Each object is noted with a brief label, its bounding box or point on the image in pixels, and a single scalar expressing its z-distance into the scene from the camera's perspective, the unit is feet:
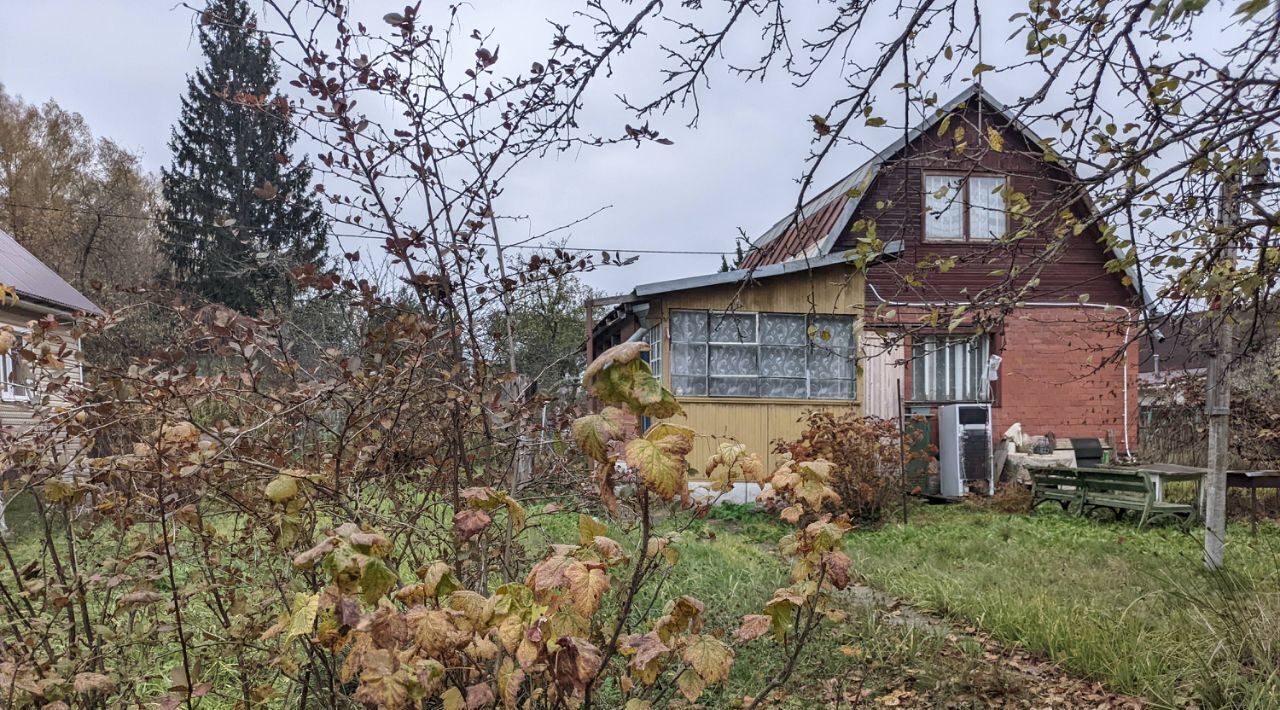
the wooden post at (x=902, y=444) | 33.08
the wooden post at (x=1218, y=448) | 18.22
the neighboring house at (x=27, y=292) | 38.70
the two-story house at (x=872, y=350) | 38.65
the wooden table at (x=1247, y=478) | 27.18
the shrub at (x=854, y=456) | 32.27
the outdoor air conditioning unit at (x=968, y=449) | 39.58
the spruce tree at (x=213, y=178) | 87.56
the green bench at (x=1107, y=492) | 29.53
